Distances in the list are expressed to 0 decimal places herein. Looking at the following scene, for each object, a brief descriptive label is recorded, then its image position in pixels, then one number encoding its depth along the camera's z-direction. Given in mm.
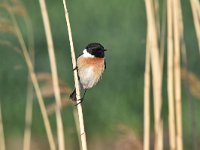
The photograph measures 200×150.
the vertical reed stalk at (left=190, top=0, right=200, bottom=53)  7367
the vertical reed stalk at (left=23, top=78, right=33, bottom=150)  8413
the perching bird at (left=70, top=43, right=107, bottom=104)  7484
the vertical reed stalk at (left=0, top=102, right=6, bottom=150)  8141
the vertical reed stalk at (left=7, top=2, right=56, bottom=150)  7398
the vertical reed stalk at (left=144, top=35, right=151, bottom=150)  7516
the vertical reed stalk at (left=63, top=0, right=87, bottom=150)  6145
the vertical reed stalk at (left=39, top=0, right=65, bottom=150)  6992
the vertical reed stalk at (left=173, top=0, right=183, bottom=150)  7090
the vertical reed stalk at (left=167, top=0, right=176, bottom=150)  7145
